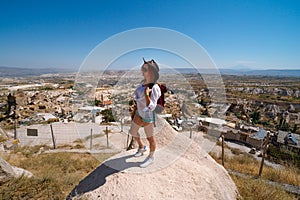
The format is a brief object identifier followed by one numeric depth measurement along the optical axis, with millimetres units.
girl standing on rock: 1891
